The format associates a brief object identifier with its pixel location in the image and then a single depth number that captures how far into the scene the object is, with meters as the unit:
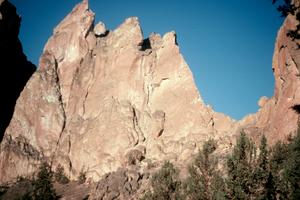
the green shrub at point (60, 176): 71.50
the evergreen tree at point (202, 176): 32.69
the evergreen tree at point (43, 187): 47.71
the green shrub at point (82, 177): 69.75
